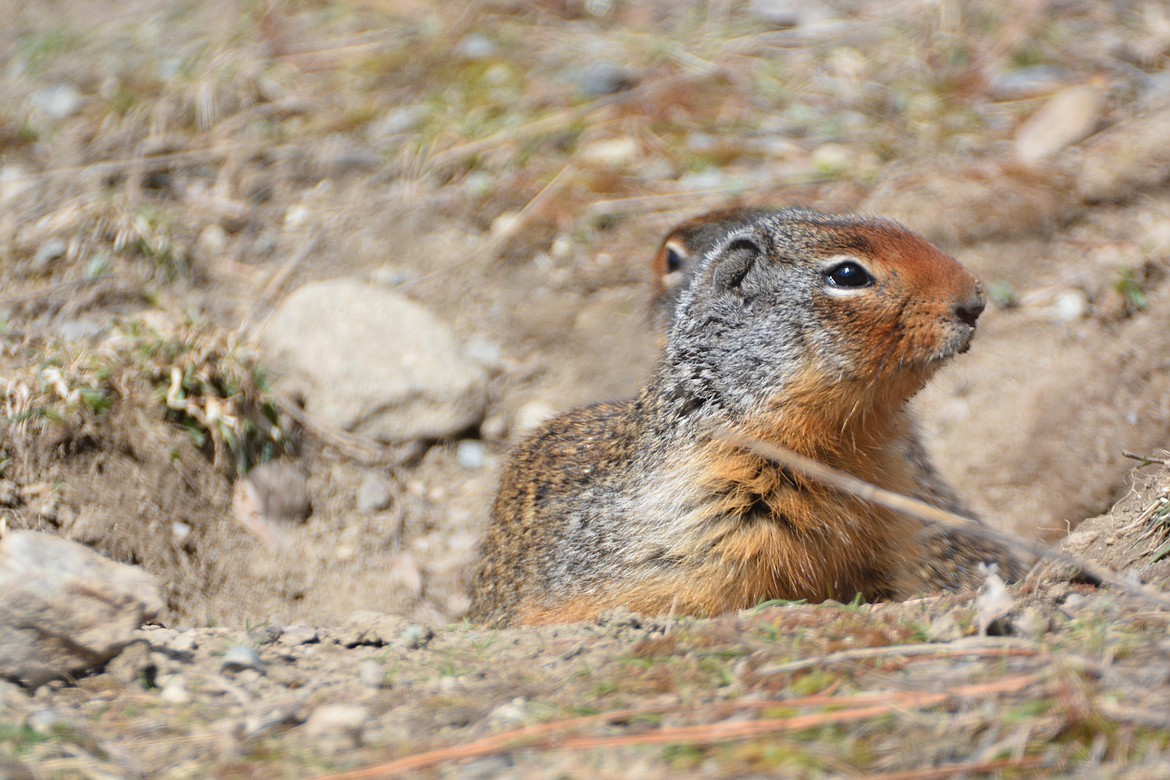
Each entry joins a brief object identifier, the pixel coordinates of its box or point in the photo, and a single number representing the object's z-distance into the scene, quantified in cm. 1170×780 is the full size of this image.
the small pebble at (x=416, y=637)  661
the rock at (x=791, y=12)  1664
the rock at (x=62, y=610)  578
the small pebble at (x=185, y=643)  629
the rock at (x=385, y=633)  664
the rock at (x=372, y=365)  1160
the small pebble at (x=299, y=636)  658
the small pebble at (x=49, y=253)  1184
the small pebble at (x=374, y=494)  1141
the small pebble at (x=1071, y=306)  1230
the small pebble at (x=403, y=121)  1481
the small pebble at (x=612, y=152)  1472
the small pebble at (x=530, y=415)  1237
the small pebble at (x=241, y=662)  605
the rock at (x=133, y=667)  596
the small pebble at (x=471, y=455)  1209
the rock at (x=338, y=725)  509
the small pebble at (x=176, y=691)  572
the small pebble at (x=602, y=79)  1542
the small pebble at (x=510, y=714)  500
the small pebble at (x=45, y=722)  528
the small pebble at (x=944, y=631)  548
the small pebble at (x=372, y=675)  579
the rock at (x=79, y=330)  1080
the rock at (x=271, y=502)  1063
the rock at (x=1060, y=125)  1385
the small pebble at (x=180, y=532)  997
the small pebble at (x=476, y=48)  1600
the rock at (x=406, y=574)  1091
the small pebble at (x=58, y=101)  1441
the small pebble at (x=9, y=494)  890
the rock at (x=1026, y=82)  1492
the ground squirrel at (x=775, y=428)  754
